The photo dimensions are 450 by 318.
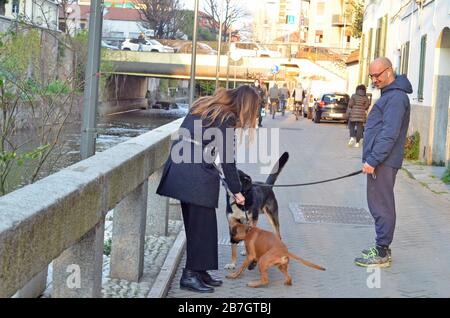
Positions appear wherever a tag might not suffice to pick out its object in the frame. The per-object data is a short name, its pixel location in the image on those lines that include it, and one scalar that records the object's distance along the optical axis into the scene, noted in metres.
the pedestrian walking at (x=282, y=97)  44.03
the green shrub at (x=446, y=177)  14.72
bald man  7.59
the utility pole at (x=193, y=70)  16.22
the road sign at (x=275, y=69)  55.62
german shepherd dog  7.26
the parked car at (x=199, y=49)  64.44
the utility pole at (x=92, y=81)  6.84
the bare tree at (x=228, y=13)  70.94
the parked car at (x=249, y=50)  67.06
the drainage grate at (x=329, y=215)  10.53
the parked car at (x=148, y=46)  66.56
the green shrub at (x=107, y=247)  7.68
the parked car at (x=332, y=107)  40.09
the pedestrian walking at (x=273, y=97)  38.74
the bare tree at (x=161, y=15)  78.19
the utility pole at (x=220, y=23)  30.77
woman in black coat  6.29
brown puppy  6.70
